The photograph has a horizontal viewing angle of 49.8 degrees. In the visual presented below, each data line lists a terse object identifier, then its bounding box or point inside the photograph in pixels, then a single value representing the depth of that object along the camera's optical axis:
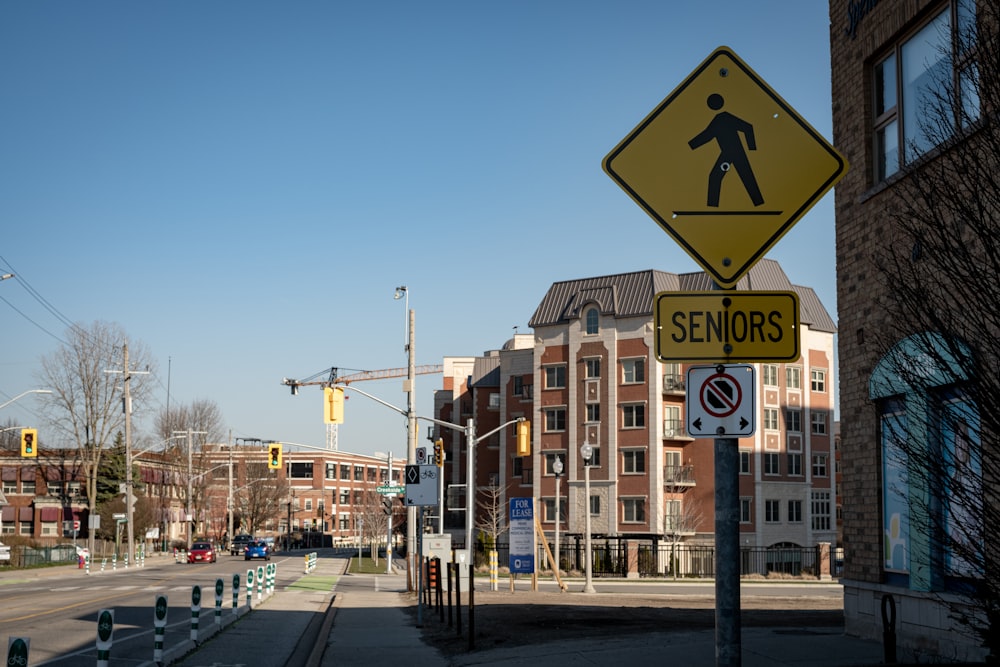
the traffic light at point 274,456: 54.75
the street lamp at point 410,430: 37.19
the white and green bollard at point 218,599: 19.95
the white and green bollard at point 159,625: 14.19
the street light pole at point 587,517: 34.44
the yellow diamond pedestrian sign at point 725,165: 4.98
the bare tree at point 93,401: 74.50
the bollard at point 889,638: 10.77
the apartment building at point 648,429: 63.25
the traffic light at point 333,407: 38.53
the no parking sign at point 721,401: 4.83
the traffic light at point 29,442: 45.62
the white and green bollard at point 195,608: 17.47
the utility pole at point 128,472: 65.50
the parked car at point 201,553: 67.25
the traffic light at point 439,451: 41.62
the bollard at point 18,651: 8.02
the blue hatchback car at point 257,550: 74.06
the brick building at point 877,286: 12.37
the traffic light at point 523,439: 38.00
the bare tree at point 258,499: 117.75
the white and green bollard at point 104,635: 11.27
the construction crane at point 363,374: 161.00
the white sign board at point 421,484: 23.95
